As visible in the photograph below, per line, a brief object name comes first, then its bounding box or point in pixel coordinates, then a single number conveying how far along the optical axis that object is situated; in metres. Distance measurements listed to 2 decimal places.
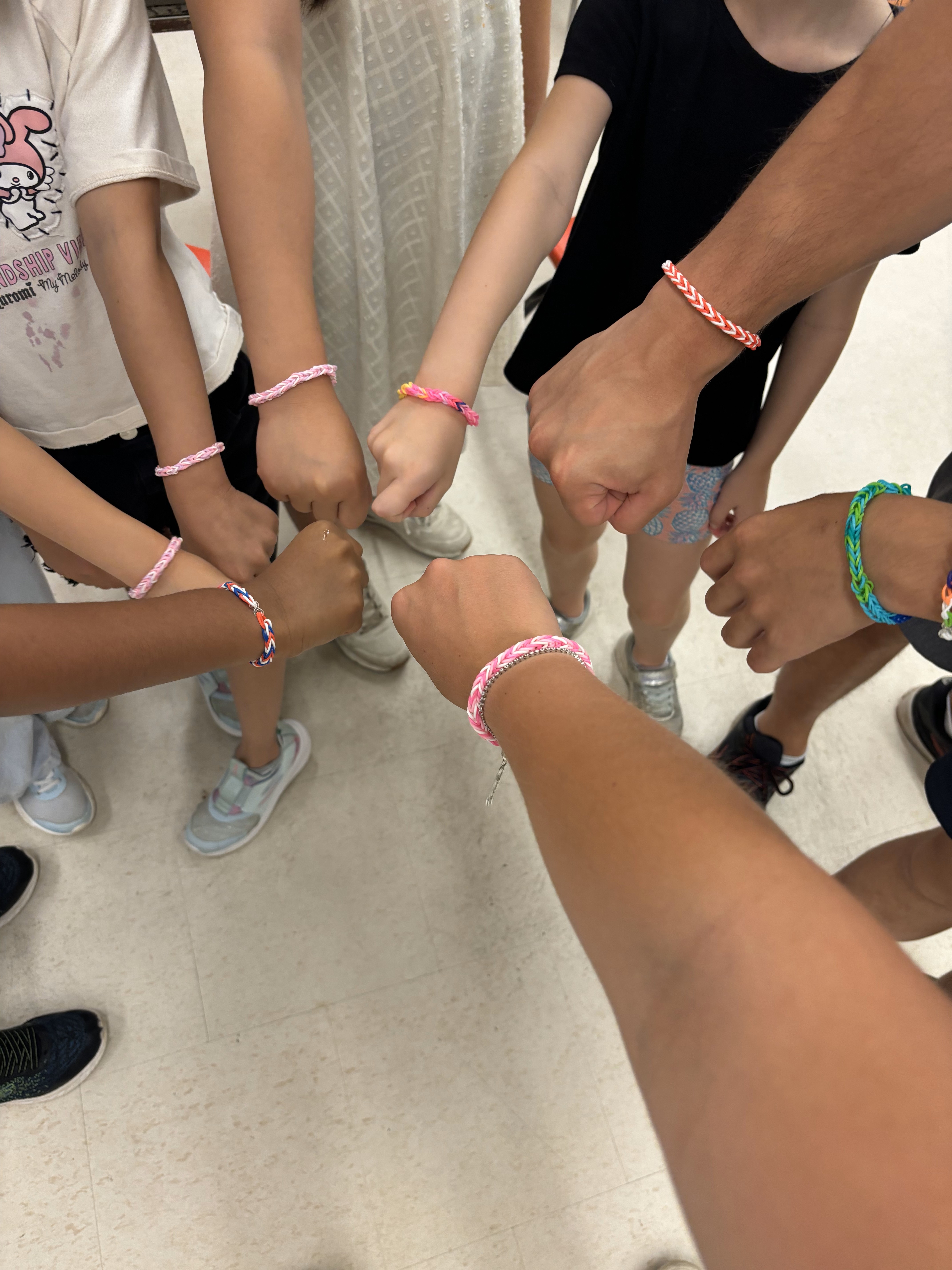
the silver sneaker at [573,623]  1.42
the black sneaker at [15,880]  1.15
